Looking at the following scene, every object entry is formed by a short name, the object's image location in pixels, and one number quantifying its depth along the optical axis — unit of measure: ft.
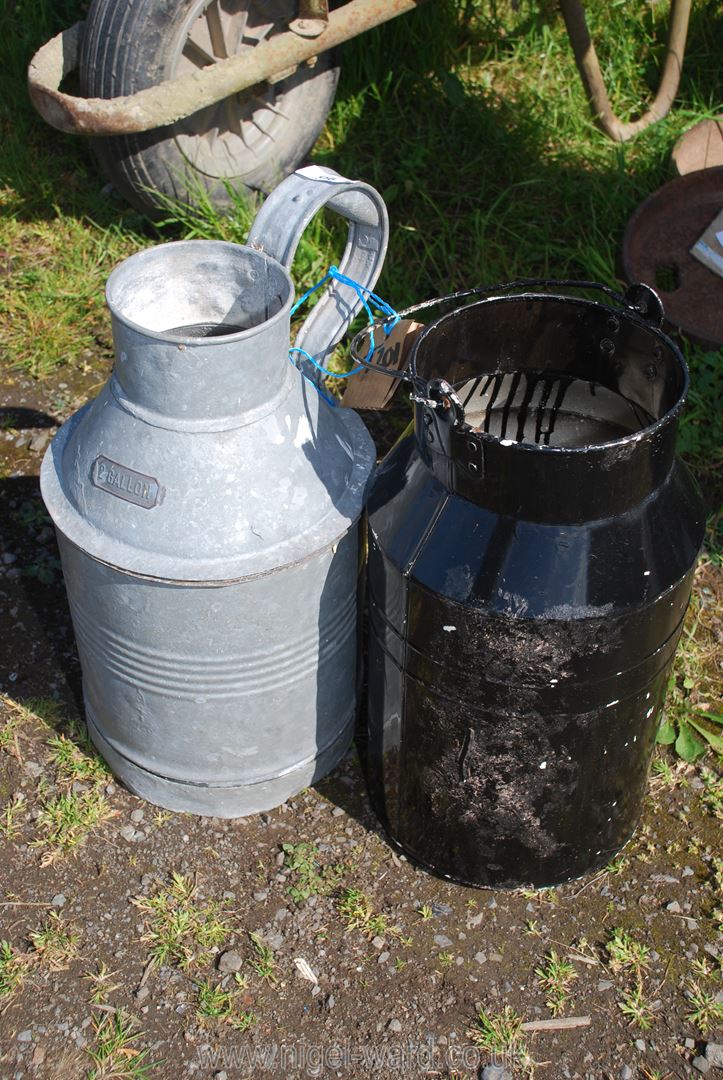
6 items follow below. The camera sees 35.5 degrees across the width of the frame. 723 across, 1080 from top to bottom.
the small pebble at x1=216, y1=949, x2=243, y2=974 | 7.79
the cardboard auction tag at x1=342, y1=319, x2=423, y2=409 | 7.93
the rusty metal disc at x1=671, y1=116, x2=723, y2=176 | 14.11
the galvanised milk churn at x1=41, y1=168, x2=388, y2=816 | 6.84
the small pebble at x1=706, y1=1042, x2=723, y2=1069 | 7.38
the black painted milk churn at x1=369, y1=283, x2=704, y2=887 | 6.41
